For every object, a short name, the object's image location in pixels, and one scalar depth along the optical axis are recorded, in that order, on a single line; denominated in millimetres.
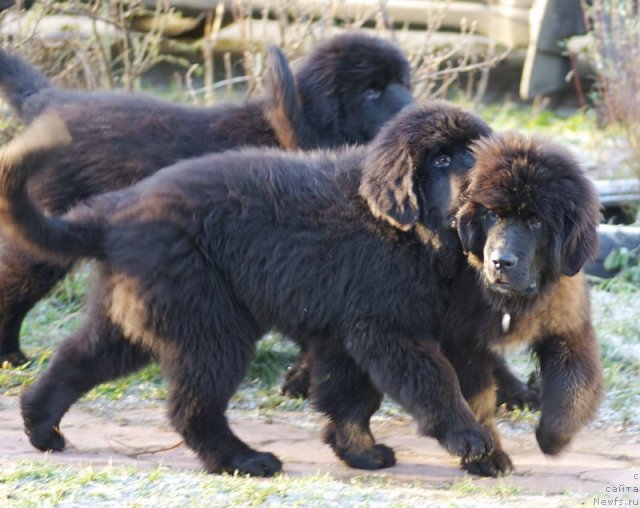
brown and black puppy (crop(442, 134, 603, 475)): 8703
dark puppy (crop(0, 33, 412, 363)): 11742
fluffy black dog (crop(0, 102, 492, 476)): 9227
